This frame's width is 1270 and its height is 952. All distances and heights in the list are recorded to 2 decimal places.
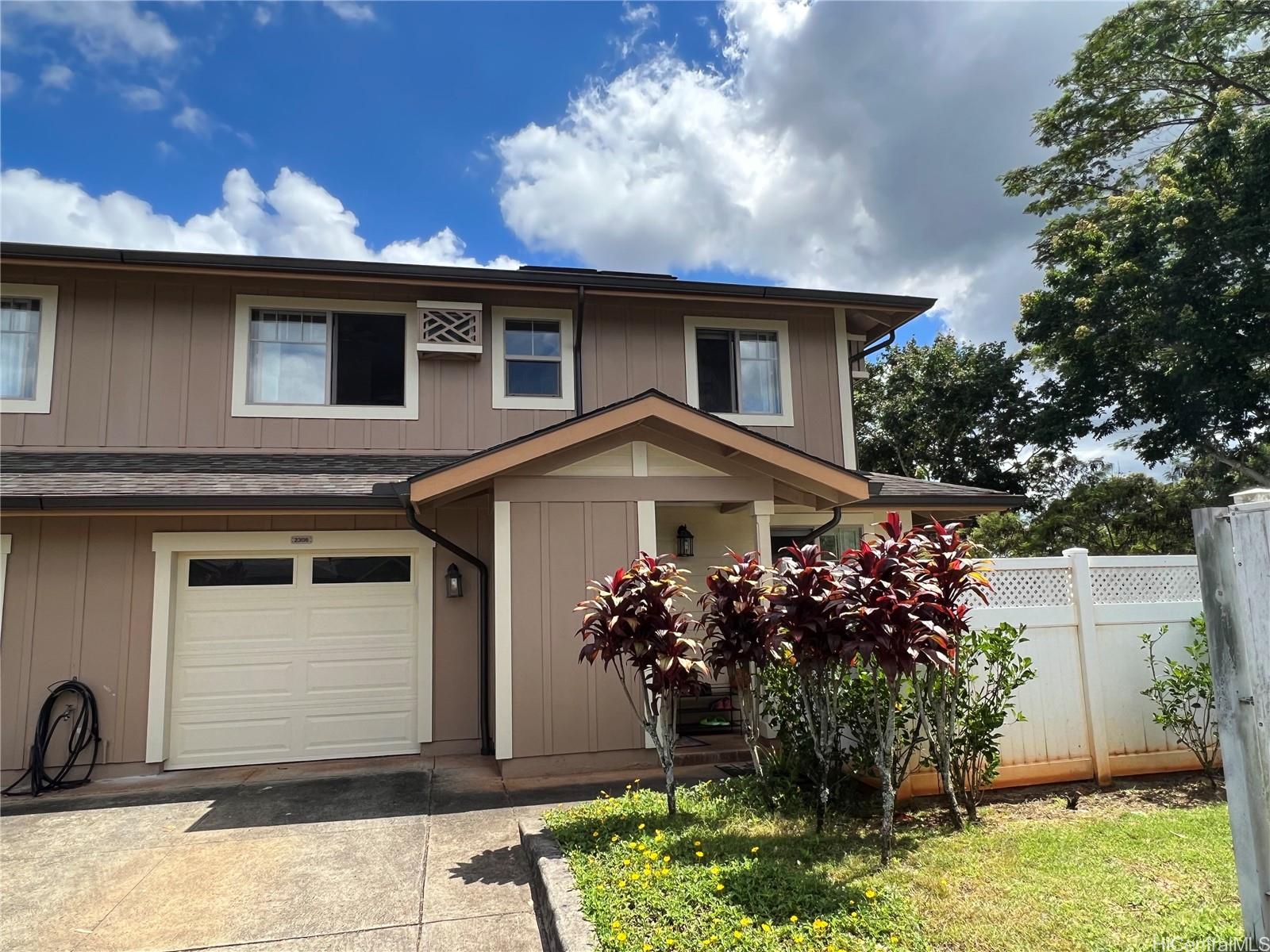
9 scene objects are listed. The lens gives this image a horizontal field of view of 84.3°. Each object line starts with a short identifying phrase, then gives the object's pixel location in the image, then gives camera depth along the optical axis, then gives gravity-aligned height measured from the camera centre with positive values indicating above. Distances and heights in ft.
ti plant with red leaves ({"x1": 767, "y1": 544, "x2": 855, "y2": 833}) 13.25 -0.38
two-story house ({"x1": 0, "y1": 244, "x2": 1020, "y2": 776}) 21.44 +3.95
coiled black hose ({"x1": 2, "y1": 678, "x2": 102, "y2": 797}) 21.18 -3.46
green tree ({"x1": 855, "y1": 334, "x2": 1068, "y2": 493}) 65.31 +17.41
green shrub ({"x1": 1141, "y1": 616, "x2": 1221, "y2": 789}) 17.47 -2.66
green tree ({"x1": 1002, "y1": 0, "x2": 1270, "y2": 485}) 42.63 +22.84
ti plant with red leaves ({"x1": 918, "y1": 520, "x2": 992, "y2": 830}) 13.52 -0.41
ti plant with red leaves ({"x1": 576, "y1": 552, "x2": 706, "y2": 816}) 15.16 -0.53
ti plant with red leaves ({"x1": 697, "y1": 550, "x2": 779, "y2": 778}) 15.80 -0.43
